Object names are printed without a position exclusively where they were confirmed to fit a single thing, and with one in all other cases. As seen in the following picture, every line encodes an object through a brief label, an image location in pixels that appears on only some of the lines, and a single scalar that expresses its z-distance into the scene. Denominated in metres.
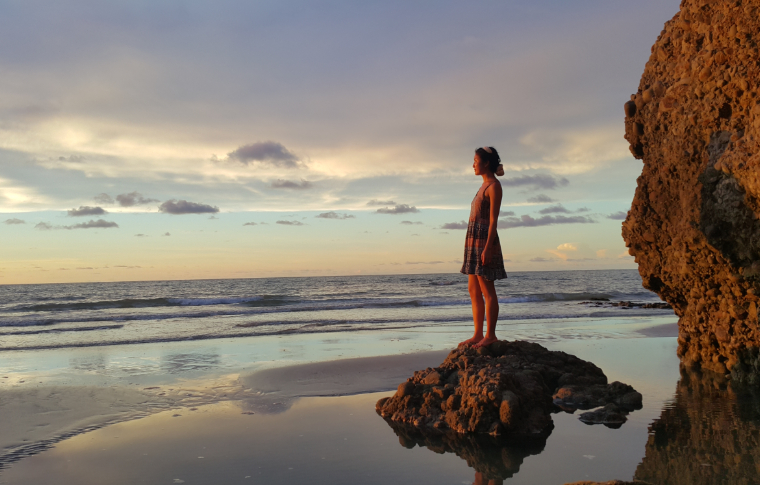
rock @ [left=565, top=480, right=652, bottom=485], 2.41
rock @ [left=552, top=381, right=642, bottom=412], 4.41
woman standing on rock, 5.15
